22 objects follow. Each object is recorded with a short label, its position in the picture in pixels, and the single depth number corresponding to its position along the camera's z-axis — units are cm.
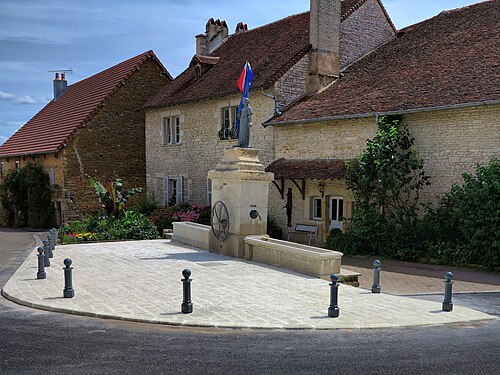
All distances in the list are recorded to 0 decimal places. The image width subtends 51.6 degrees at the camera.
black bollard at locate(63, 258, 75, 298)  836
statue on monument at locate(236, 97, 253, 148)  1283
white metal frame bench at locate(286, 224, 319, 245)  1697
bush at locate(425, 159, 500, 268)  1200
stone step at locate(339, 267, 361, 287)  1011
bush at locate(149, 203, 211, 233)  1981
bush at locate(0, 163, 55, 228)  2564
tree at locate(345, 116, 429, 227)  1445
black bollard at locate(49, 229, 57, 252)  1457
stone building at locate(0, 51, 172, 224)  2442
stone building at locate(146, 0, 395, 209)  1898
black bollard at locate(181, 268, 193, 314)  735
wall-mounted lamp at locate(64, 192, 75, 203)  2409
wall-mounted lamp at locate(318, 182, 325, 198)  1705
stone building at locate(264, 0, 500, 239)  1367
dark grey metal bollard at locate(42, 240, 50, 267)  1156
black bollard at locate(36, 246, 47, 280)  1009
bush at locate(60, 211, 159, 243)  1712
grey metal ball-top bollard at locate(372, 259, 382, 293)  911
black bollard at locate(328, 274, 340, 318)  728
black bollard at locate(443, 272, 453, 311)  788
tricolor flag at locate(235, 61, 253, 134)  1311
